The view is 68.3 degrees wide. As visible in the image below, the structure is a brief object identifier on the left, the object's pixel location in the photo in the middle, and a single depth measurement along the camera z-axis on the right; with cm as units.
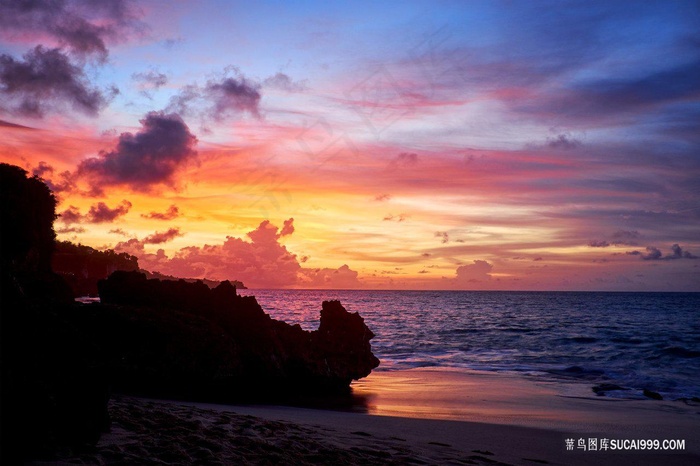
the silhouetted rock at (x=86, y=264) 8462
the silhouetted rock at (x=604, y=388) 2169
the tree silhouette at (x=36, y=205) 2333
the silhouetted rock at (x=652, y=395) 2034
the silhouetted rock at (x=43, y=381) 588
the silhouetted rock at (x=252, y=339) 1789
